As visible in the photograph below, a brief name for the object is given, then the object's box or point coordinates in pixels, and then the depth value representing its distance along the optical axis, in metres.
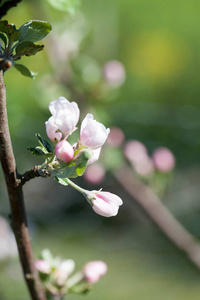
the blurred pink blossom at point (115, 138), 1.59
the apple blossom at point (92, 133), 0.66
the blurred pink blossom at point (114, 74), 1.61
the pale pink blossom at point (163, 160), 1.40
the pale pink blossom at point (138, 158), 1.44
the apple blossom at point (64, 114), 0.65
